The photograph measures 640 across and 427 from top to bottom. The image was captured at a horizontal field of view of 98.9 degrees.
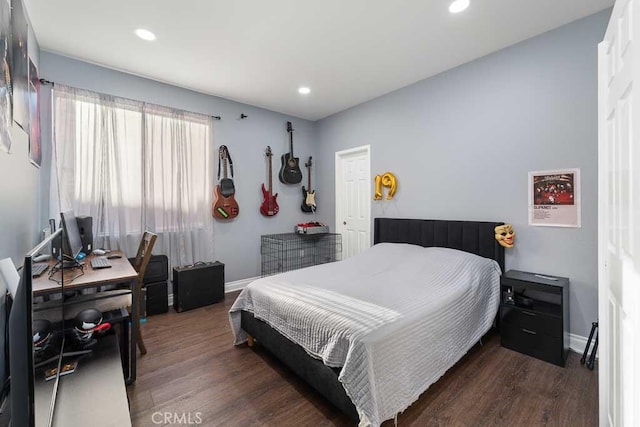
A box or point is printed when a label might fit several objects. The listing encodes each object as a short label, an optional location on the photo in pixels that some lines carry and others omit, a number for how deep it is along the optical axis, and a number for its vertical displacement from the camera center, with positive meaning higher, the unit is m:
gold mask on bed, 2.54 -0.23
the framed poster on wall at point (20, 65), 1.58 +0.94
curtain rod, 2.60 +1.27
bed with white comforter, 1.42 -0.67
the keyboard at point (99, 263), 2.11 -0.39
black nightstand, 2.10 -0.86
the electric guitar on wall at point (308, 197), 4.70 +0.26
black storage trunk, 3.18 -0.86
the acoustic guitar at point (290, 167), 4.43 +0.74
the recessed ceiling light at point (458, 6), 2.02 +1.54
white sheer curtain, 2.77 +0.49
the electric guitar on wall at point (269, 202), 4.21 +0.17
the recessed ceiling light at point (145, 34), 2.35 +1.57
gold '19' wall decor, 3.57 +0.37
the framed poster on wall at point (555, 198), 2.28 +0.10
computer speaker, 2.50 -0.16
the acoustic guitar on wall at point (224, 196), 3.73 +0.24
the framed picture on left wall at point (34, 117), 2.09 +0.81
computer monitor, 2.04 -0.16
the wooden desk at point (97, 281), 1.54 -0.41
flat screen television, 0.65 -0.32
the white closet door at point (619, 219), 0.84 -0.04
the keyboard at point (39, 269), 1.69 -0.36
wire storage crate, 4.27 -0.62
